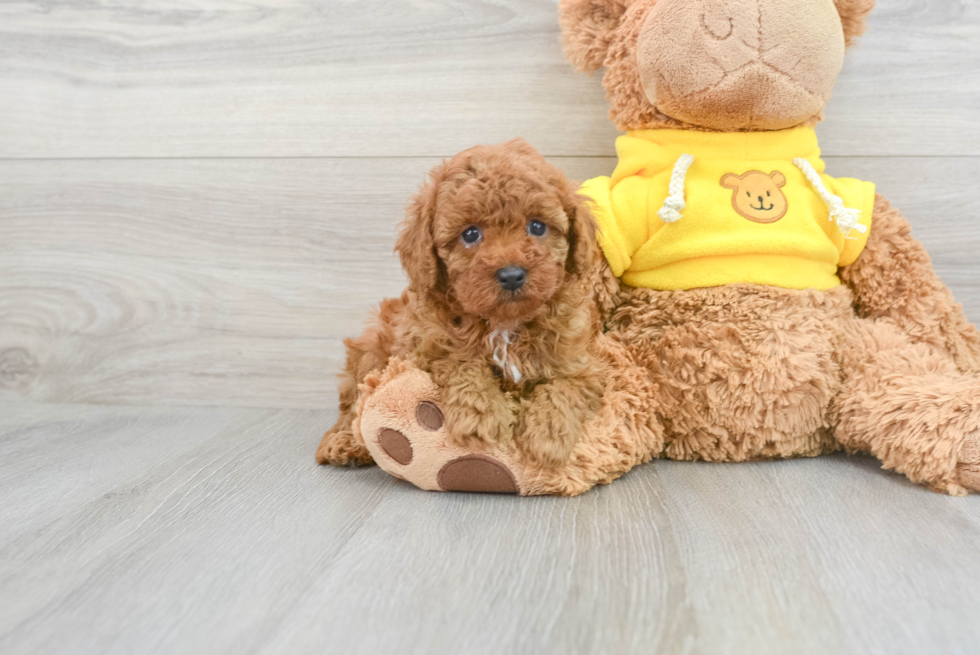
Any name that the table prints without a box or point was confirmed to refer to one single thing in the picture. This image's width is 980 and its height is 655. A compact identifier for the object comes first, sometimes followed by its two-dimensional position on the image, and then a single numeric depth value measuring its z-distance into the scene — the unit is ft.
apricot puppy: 2.81
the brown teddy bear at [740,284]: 3.15
